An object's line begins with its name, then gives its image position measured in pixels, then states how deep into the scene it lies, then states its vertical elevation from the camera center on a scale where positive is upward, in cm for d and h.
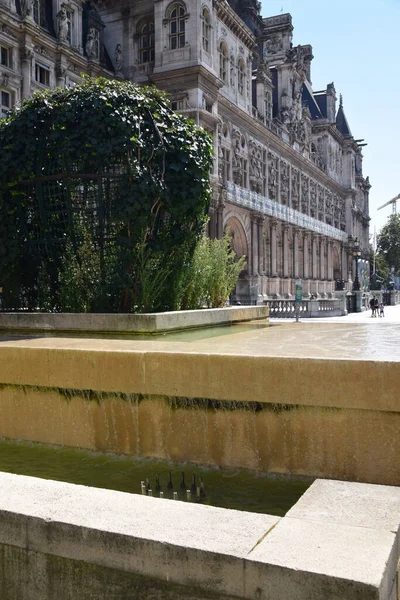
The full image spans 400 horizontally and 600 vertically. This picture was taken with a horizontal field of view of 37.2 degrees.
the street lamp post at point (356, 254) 4580 +275
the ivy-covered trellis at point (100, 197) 761 +130
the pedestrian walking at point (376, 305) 3466 -92
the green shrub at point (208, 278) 922 +23
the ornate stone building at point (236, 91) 2634 +1122
